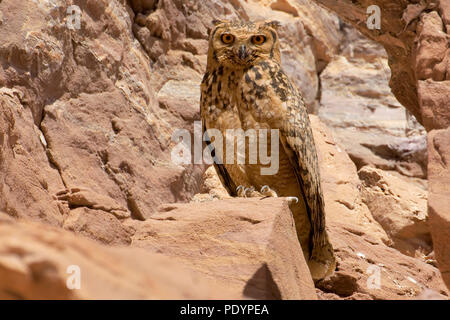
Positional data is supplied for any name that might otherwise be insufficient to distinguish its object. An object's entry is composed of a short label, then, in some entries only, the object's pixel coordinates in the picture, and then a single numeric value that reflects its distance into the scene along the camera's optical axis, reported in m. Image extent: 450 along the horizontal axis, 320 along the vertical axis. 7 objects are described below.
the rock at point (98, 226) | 8.85
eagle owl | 7.34
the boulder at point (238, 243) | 5.13
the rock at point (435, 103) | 8.05
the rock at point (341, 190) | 10.73
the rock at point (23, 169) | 7.67
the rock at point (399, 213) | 11.81
